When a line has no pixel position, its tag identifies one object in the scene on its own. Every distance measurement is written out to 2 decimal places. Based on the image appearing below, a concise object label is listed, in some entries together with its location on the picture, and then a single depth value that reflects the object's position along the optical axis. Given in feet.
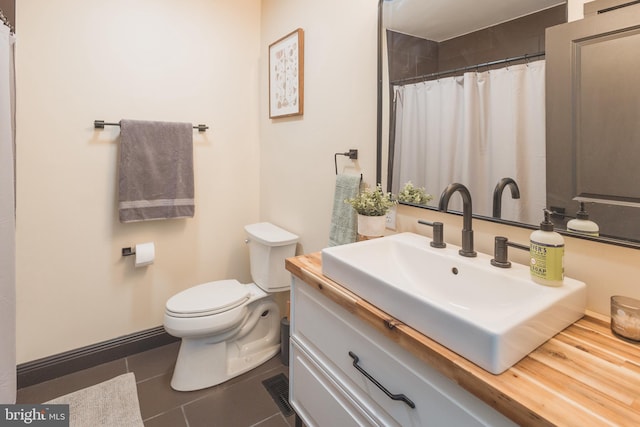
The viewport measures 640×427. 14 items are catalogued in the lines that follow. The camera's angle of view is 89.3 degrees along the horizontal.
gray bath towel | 6.12
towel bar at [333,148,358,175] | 5.08
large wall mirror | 2.55
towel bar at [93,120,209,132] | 5.96
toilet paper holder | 6.50
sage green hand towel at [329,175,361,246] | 4.89
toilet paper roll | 6.32
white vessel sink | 1.98
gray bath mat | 4.97
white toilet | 5.51
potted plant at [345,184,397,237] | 4.21
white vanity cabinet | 2.14
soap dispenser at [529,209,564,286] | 2.55
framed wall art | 6.11
